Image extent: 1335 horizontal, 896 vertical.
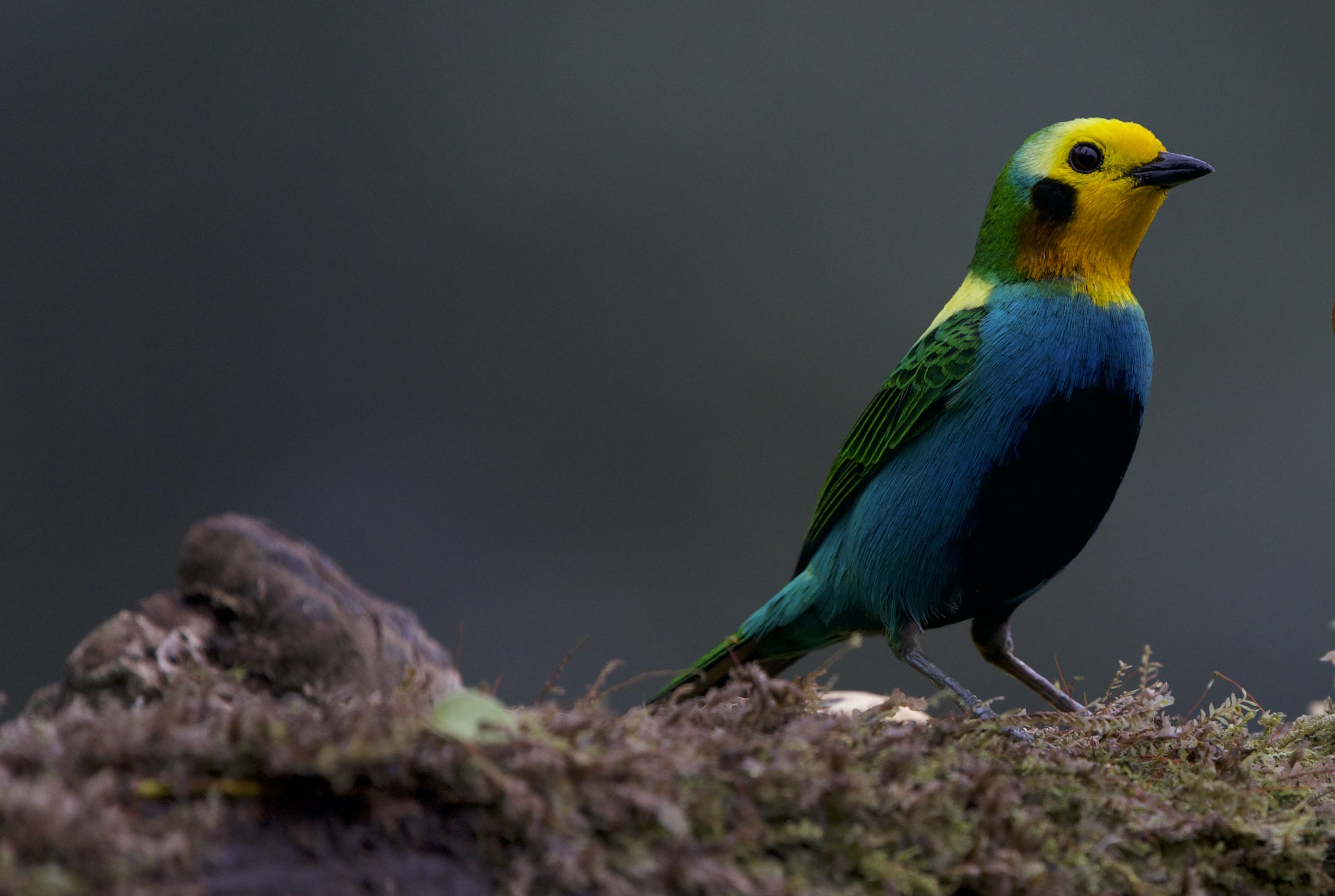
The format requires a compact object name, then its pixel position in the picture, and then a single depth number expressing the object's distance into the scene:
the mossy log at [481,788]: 2.95
